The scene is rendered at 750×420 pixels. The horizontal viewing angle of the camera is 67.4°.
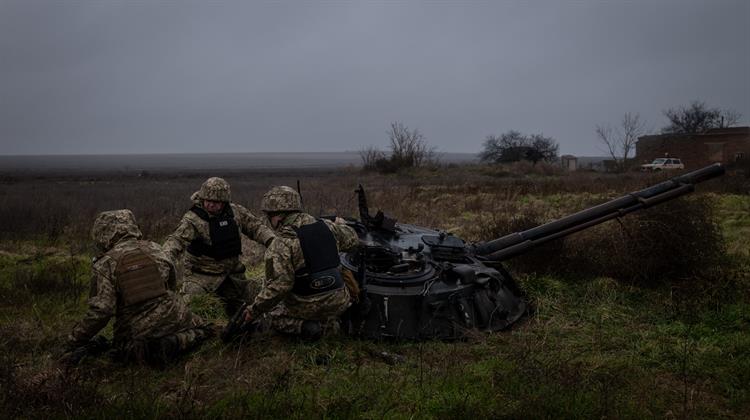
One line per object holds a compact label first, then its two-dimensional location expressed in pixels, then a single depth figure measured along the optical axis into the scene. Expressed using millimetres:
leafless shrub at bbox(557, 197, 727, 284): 7730
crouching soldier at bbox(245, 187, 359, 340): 5266
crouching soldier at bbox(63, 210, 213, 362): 4805
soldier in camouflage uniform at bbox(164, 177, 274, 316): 6578
